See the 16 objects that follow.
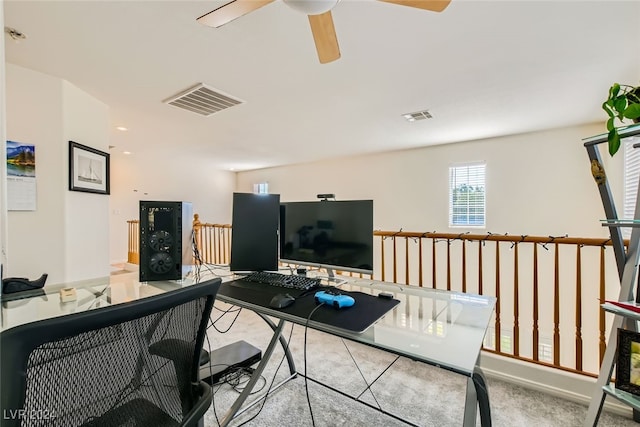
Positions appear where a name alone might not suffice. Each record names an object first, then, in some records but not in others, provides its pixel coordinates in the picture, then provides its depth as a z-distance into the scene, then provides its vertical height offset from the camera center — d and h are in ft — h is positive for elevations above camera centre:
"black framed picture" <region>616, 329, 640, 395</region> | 4.00 -2.27
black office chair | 1.65 -1.18
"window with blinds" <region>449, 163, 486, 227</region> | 14.53 +0.91
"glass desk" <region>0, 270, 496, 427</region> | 2.90 -1.49
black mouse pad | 3.48 -1.39
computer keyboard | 4.90 -1.30
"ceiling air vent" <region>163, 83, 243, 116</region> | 8.80 +3.94
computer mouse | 3.92 -1.31
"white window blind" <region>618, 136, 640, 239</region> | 7.62 +1.10
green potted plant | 4.06 +1.63
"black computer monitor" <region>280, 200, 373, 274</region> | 4.91 -0.43
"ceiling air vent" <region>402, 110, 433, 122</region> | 10.70 +3.92
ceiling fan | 4.10 +3.33
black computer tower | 5.52 -0.56
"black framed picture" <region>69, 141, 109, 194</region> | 8.59 +1.50
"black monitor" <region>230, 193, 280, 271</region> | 5.76 -0.48
